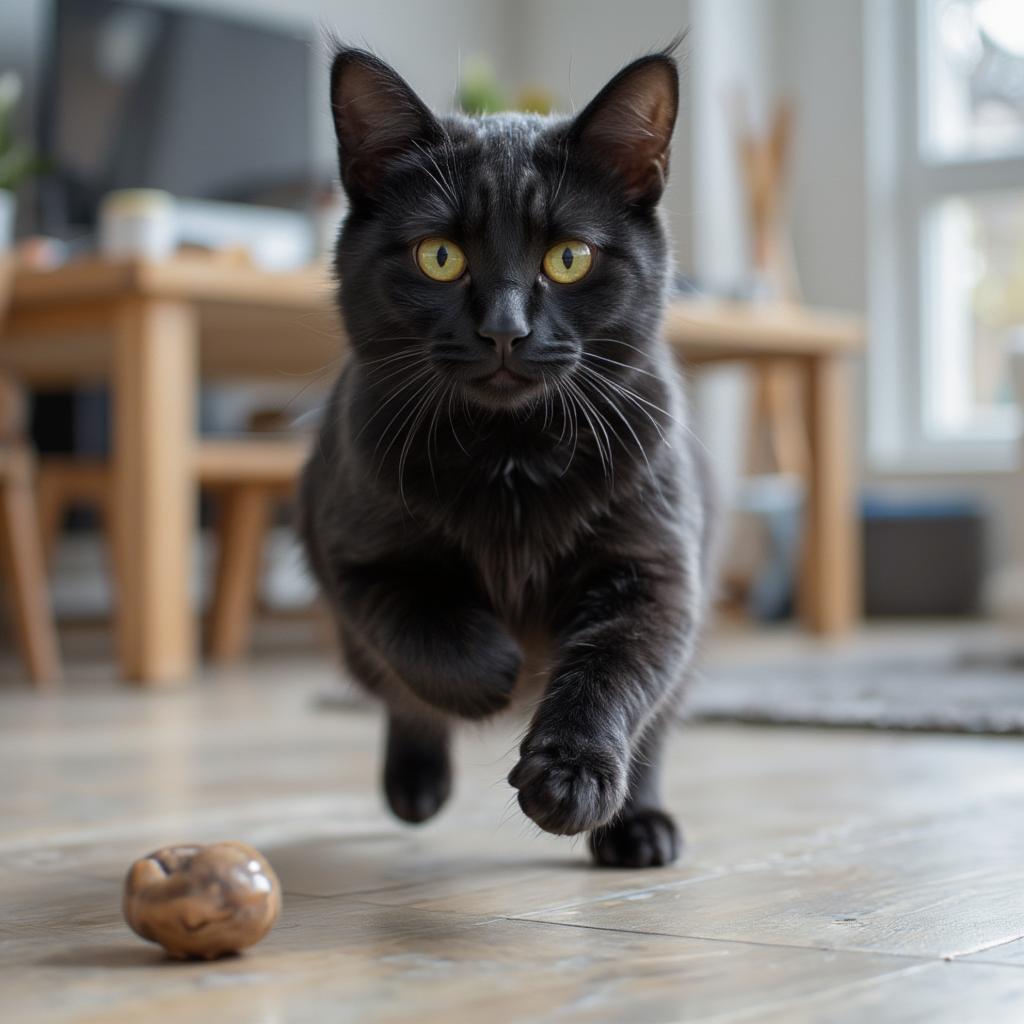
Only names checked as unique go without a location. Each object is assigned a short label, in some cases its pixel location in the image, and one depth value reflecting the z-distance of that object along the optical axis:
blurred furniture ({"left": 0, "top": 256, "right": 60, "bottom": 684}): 3.25
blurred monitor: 4.75
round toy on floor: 0.94
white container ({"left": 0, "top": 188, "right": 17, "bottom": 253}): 3.47
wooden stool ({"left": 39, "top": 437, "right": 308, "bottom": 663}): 3.95
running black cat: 1.21
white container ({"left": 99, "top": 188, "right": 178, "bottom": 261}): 3.26
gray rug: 2.30
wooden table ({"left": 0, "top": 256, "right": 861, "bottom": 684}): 3.15
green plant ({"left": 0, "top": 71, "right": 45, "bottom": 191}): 3.55
